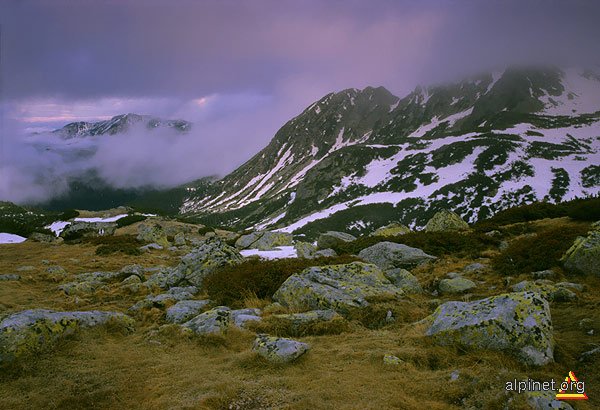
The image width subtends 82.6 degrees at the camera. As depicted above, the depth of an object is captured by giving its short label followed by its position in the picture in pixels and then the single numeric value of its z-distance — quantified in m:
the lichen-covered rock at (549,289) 10.35
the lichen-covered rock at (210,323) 9.07
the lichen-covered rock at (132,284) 15.09
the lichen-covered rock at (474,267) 15.43
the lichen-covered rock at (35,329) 7.40
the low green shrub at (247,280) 13.04
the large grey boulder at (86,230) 37.56
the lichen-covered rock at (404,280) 13.45
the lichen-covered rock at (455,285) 12.79
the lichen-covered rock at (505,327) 6.95
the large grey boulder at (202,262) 16.02
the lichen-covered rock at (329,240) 29.14
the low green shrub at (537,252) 14.13
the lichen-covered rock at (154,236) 32.40
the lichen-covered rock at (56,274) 17.19
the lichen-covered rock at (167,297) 12.25
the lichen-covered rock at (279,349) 7.33
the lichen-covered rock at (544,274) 12.86
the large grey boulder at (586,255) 12.30
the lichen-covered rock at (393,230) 33.53
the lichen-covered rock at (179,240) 35.29
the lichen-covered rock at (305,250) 22.79
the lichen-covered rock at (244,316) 9.78
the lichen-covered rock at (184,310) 10.56
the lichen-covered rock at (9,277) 16.05
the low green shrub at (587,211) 19.69
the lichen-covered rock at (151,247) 28.55
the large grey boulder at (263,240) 33.41
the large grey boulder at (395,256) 18.34
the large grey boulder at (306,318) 9.56
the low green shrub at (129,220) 47.84
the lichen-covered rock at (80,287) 14.53
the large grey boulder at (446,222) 33.69
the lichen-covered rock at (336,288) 11.08
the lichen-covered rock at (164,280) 15.83
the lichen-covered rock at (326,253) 22.39
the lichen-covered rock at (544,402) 5.27
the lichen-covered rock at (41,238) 34.25
